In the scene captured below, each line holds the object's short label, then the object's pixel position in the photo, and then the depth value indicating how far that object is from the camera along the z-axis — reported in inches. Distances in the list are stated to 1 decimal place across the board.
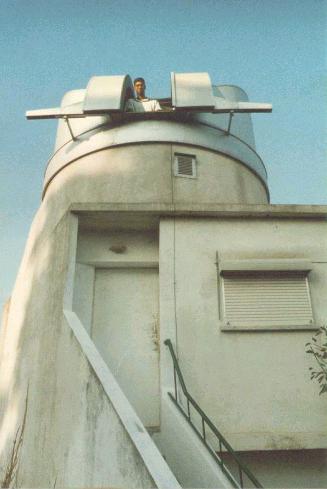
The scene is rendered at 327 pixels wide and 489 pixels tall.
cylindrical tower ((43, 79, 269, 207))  348.8
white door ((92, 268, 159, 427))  277.4
